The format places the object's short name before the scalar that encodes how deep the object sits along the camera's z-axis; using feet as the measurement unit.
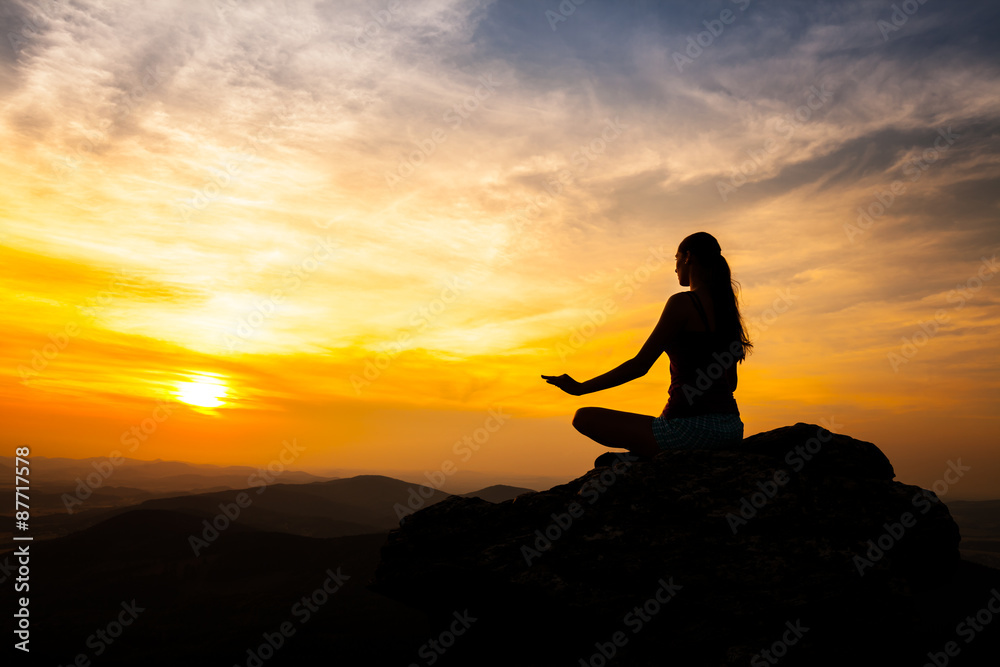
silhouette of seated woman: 24.11
